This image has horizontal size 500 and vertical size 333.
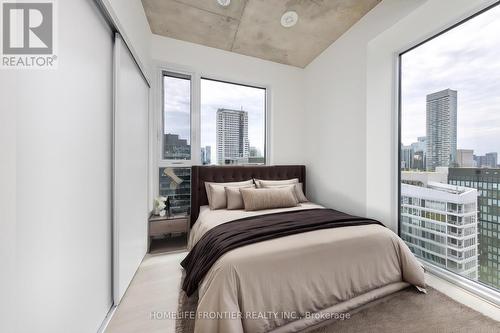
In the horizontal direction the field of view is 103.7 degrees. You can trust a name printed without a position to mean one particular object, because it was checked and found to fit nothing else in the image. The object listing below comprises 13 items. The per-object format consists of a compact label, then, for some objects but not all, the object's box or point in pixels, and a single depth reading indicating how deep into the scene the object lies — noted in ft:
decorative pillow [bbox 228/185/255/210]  8.16
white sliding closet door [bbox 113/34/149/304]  5.05
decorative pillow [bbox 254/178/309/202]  9.33
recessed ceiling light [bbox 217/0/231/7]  7.24
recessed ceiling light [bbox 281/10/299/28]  7.91
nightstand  8.05
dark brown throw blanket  4.83
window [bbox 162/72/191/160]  9.37
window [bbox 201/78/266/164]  10.18
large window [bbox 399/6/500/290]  5.61
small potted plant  8.54
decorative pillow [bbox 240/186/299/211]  7.94
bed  4.06
